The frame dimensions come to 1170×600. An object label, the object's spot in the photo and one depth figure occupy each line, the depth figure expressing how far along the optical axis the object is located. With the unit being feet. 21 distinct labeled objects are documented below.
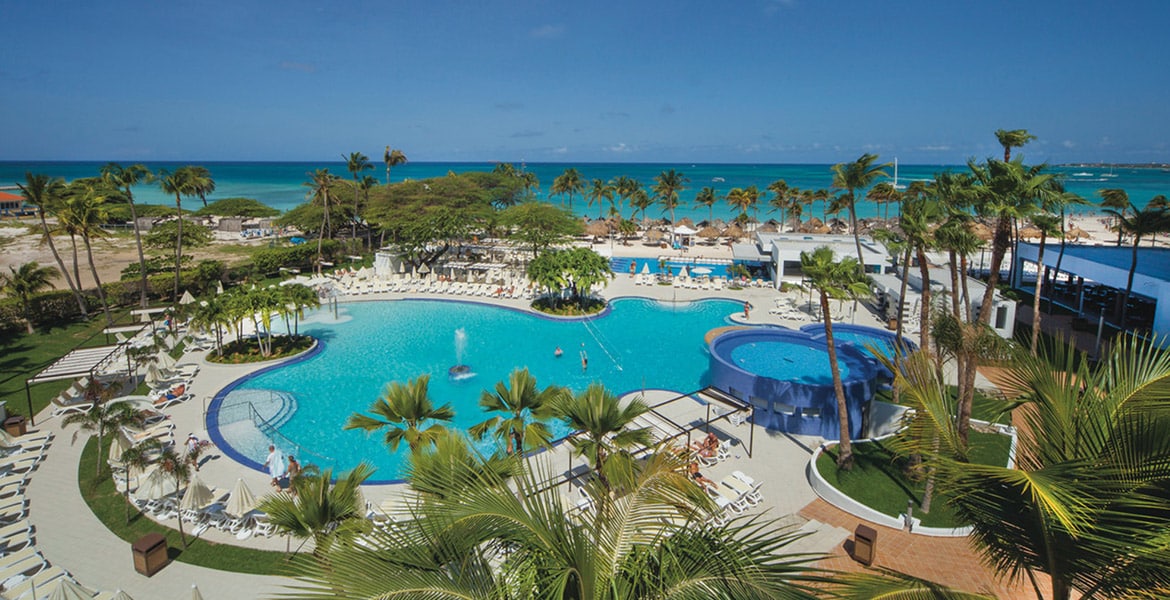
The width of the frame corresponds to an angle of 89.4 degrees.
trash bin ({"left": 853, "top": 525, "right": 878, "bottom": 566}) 35.35
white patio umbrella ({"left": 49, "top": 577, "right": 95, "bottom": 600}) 27.63
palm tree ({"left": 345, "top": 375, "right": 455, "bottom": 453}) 36.11
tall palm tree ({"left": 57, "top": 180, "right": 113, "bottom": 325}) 80.23
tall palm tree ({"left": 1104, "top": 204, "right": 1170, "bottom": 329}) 67.26
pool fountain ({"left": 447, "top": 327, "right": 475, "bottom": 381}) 70.18
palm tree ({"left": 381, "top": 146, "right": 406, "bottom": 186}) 185.16
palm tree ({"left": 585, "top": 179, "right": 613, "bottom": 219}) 202.49
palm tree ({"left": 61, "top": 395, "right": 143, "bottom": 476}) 45.09
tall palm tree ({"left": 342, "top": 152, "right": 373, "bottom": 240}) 144.56
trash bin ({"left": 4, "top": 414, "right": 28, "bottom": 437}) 51.88
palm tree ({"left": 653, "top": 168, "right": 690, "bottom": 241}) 177.88
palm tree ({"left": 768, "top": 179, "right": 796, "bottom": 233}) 175.83
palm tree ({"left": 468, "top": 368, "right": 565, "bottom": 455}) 36.17
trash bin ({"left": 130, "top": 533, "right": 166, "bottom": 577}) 34.99
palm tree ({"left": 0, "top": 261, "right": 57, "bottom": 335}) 77.77
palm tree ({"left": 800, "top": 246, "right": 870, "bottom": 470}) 43.96
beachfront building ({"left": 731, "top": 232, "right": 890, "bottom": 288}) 108.37
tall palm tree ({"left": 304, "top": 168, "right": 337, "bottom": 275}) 123.85
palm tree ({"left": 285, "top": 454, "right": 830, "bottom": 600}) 12.35
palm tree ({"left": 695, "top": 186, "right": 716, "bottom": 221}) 197.47
